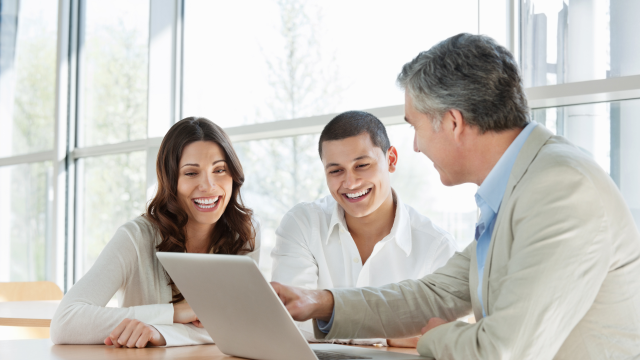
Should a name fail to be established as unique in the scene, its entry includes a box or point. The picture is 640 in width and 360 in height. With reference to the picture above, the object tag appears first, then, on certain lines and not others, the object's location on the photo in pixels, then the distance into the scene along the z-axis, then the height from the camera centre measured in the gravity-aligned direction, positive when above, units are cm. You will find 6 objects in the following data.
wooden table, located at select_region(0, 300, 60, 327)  234 -59
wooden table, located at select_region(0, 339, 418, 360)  130 -41
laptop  107 -26
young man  216 -18
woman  164 -23
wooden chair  336 -65
